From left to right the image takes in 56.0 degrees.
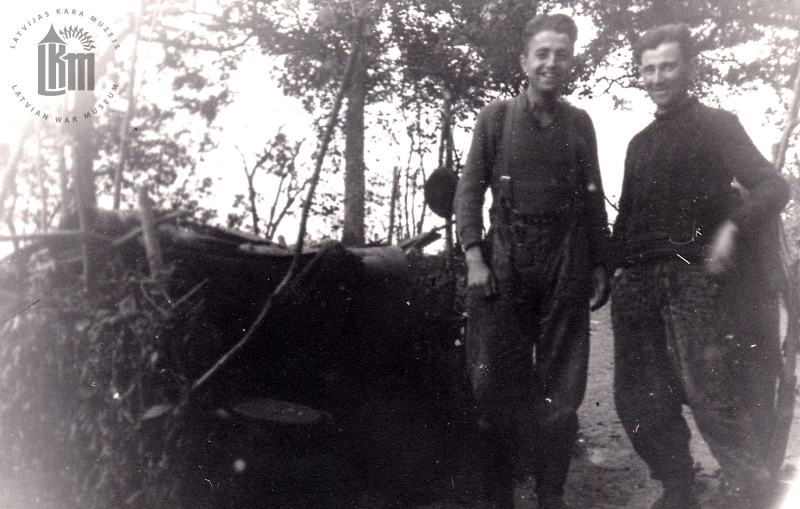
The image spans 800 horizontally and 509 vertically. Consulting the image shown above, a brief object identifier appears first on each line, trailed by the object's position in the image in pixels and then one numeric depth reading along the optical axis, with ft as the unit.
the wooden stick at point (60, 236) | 7.64
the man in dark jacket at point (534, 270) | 9.78
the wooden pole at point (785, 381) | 10.34
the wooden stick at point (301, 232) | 7.90
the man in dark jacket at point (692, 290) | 9.50
